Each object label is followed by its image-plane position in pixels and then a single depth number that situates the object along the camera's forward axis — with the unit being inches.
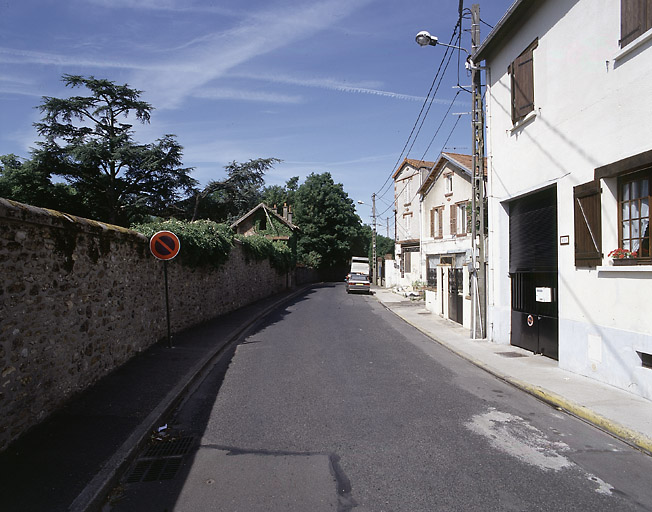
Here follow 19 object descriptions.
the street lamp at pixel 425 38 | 452.1
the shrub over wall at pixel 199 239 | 434.6
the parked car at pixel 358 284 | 1322.6
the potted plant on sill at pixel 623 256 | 273.7
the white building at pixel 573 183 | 267.9
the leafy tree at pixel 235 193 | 1561.3
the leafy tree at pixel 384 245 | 2806.6
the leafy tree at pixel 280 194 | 2731.3
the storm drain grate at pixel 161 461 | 168.0
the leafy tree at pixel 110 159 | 1199.6
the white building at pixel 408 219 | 1358.3
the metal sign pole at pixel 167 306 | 384.1
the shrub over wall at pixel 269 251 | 842.8
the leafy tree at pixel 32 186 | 1151.6
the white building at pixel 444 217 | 1026.7
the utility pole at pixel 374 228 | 1699.1
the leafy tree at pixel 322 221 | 2127.2
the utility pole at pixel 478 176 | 474.3
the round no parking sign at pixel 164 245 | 373.7
